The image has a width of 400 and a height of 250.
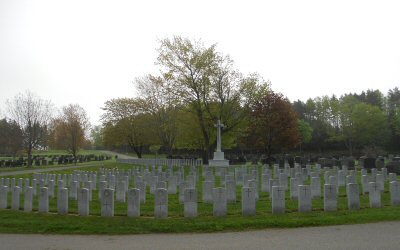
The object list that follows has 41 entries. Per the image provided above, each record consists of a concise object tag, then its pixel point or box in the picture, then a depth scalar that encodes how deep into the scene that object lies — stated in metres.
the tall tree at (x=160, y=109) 45.00
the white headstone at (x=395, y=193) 11.60
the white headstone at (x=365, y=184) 14.41
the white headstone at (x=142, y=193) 13.19
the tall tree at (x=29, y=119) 40.31
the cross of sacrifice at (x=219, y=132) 35.16
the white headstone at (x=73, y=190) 14.98
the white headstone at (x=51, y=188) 15.02
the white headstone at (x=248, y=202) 10.45
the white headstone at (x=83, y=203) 10.98
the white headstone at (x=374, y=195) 11.32
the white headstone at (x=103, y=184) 14.52
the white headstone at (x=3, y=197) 13.05
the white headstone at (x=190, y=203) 10.34
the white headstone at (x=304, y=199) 10.77
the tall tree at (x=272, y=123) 39.88
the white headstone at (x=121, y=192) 14.19
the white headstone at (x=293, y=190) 13.56
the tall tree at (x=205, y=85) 37.94
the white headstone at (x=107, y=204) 10.65
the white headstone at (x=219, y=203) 10.43
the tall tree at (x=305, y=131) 67.19
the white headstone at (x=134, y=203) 10.55
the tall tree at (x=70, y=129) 45.81
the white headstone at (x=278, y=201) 10.60
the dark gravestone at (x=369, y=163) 27.34
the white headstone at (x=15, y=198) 12.65
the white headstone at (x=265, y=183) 16.17
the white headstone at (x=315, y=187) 13.92
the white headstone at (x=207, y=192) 13.12
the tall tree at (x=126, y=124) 54.06
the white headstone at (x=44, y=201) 11.66
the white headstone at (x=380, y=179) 14.86
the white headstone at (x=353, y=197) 10.95
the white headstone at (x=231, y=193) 12.87
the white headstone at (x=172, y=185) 16.41
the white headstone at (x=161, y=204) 10.35
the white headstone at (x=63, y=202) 11.36
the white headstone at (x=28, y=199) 12.00
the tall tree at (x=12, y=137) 42.21
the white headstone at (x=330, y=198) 10.81
